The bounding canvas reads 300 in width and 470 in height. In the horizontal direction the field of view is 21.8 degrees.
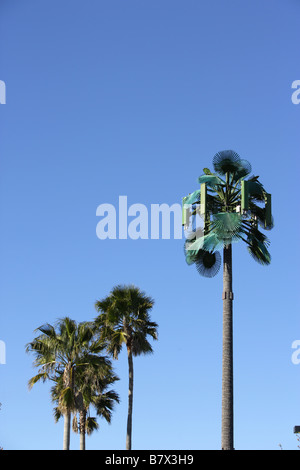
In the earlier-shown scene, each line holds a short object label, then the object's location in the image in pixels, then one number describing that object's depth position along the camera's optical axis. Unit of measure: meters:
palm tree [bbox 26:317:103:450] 34.62
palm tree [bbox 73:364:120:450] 34.28
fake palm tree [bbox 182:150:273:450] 28.92
